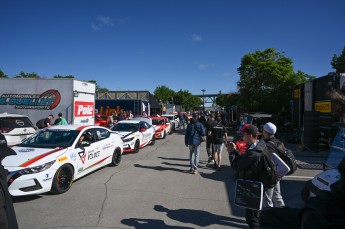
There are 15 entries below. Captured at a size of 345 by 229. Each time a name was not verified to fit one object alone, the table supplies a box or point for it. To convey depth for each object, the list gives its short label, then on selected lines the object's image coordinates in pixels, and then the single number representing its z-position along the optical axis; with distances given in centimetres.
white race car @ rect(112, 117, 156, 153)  1188
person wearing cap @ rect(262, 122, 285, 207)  391
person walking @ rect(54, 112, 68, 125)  1180
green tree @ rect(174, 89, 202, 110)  7601
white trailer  1299
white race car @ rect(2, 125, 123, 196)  546
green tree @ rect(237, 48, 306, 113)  2498
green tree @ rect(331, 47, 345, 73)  2838
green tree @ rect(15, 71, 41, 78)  6494
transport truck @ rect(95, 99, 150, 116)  2666
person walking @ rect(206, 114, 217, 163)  911
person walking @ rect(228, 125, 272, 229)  350
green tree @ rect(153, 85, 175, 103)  6931
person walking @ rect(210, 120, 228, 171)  864
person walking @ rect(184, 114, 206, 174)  812
